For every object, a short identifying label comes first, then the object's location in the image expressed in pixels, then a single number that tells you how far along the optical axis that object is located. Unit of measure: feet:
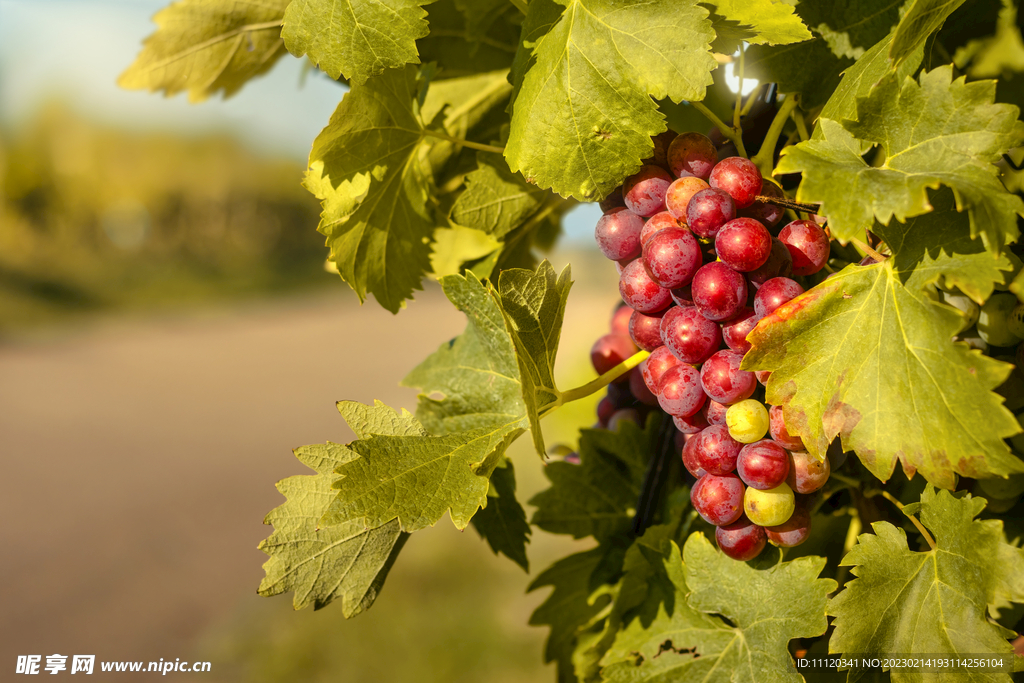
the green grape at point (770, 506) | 1.51
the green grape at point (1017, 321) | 1.43
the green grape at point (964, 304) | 1.43
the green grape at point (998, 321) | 1.45
